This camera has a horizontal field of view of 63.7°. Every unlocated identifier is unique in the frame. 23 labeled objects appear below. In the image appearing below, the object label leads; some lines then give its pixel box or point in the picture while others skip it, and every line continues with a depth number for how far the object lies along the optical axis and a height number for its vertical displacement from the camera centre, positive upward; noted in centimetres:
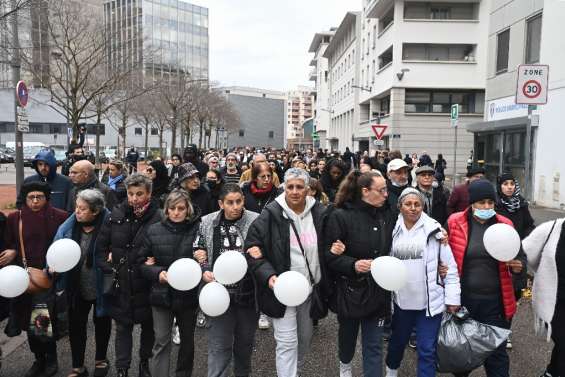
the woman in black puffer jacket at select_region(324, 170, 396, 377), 356 -81
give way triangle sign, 1873 +97
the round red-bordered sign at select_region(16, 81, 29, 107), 994 +115
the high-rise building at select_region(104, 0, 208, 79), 4501 +1760
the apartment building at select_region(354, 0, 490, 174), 3244 +592
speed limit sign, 729 +116
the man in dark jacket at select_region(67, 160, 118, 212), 553 -39
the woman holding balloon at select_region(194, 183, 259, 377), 359 -112
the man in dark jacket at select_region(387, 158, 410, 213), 555 -29
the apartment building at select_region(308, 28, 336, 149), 7744 +1222
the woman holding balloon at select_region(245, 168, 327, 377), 348 -82
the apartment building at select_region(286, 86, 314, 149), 18175 +1725
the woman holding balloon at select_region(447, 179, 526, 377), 362 -97
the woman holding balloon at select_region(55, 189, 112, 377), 398 -119
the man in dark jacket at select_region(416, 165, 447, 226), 538 -50
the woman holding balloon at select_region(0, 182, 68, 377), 398 -91
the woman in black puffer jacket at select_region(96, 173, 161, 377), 382 -95
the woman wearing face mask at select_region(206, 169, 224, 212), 642 -46
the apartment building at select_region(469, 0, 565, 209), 1369 +187
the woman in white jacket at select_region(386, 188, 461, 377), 358 -96
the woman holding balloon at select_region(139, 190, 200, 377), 366 -95
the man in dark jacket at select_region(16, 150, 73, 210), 570 -41
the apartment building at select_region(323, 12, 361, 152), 4931 +908
